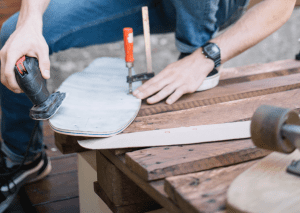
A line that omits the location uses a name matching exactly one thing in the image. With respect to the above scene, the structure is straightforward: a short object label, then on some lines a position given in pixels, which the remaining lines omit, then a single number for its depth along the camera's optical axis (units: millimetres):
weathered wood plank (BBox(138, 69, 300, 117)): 1340
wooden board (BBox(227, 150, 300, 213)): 945
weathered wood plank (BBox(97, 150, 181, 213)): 1080
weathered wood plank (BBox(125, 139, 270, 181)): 1118
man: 1313
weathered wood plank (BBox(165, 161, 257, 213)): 1030
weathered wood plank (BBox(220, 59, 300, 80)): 1552
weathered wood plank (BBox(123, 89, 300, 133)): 1258
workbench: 1079
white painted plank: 1192
